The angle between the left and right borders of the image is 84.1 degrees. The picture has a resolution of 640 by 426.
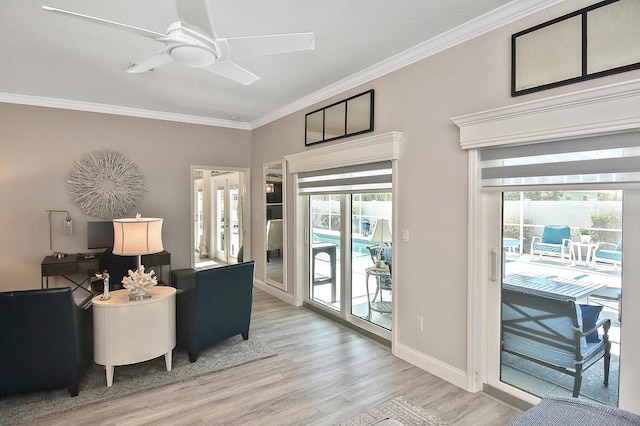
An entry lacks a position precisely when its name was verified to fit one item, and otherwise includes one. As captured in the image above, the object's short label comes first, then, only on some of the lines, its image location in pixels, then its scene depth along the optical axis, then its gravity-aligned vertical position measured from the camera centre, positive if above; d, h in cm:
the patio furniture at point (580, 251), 223 -30
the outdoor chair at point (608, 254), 212 -30
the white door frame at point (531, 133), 195 +44
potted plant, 224 -20
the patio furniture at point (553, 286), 230 -57
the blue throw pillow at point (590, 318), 225 -74
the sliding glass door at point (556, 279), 209 -51
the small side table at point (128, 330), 281 -102
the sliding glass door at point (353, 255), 390 -62
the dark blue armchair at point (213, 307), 324 -97
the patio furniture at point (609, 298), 213 -59
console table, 436 -77
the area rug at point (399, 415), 239 -147
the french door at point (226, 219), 796 -32
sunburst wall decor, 491 +31
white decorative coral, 295 -65
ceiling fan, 181 +97
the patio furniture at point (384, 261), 389 -64
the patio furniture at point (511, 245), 261 -31
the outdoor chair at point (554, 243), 234 -27
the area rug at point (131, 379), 253 -145
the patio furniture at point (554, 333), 226 -89
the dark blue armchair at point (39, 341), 243 -96
